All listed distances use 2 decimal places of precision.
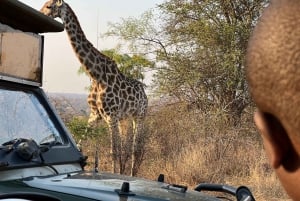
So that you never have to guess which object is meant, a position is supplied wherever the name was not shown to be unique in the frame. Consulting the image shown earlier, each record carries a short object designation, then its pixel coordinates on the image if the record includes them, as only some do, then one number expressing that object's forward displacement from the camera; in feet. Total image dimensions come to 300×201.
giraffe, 49.16
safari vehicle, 12.56
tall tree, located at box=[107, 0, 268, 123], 62.71
